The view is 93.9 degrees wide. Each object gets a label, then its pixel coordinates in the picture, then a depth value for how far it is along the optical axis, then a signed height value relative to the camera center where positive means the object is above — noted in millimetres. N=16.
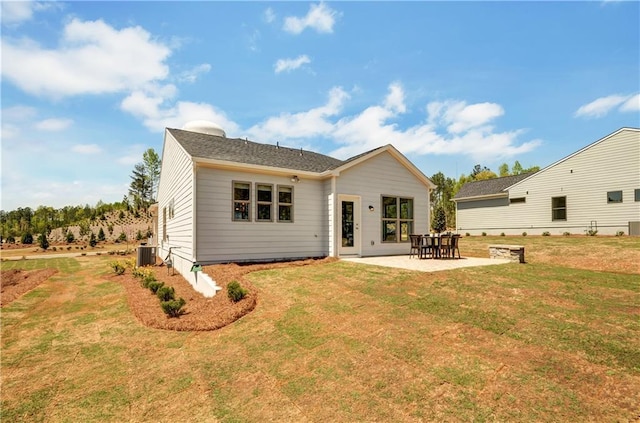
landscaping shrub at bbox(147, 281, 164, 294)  8339 -1779
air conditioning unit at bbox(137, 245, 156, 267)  14070 -1585
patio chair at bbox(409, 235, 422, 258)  11305 -908
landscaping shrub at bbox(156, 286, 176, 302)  7098 -1709
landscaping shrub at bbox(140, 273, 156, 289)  8909 -1750
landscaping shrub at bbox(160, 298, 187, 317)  6465 -1841
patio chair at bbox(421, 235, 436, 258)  11289 -1001
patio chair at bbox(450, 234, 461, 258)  11117 -864
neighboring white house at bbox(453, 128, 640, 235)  17047 +1462
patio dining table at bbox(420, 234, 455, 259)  11188 -984
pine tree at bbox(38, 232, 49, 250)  25641 -1683
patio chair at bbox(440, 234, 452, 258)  11148 -1029
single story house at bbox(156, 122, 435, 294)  10125 +711
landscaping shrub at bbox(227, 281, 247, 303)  6434 -1528
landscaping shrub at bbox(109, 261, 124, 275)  12781 -1923
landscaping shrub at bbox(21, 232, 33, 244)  31266 -1536
